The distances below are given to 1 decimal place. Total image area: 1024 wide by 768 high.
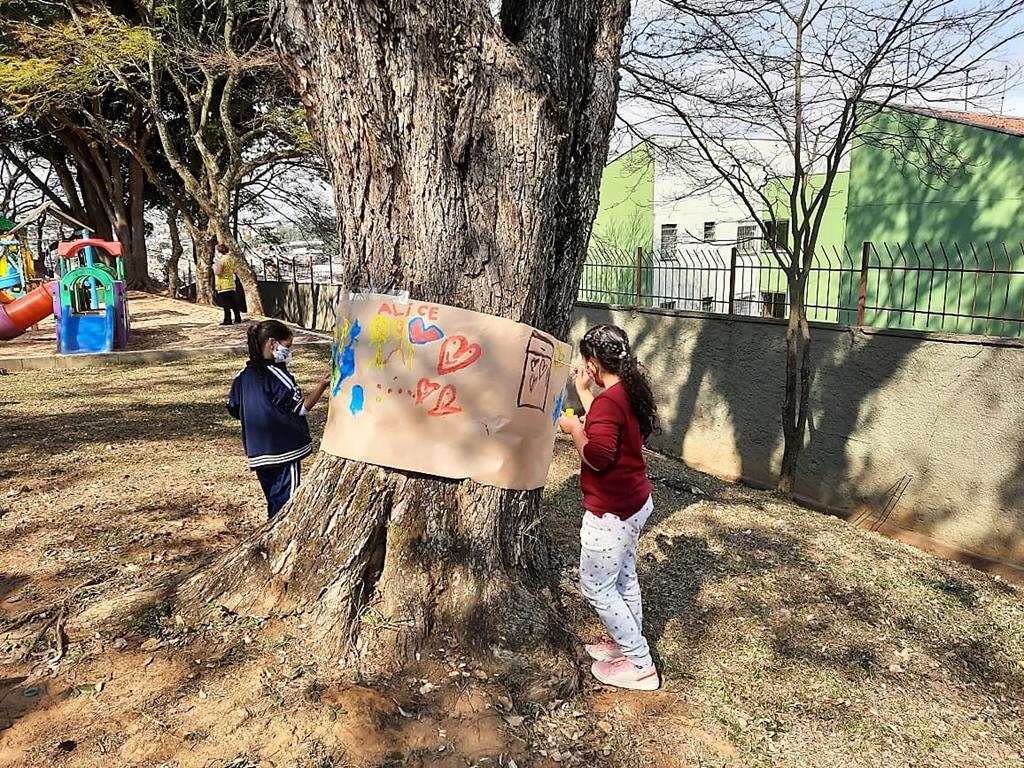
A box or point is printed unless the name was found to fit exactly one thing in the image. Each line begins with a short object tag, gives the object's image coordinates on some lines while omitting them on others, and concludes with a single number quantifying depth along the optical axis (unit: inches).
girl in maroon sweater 104.3
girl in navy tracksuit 140.0
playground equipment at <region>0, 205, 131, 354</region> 444.5
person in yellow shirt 560.4
